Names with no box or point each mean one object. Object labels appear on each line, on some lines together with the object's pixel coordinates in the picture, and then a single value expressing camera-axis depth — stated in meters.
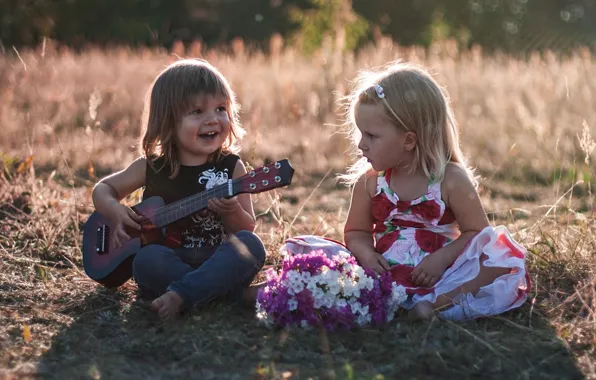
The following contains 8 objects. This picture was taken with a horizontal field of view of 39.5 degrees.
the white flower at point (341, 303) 3.28
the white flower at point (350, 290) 3.29
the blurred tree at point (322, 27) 22.08
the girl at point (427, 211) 3.53
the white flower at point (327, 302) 3.28
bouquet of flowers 3.28
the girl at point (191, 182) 3.62
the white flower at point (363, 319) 3.33
